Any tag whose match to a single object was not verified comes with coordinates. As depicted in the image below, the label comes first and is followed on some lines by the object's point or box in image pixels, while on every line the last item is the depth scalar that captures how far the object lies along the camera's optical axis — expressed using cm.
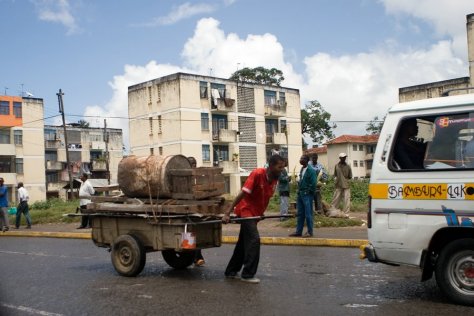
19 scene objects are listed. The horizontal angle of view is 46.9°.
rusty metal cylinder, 819
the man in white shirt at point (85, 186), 1577
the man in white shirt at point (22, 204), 1995
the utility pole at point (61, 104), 4237
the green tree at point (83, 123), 8232
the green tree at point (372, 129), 8268
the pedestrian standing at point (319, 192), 1492
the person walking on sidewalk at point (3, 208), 1900
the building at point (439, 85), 3800
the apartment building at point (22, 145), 5684
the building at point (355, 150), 7394
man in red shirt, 750
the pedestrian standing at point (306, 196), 1204
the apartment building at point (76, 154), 6881
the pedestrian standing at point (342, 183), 1466
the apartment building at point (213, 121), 5159
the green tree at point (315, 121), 6988
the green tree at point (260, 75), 6725
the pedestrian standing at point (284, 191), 1459
